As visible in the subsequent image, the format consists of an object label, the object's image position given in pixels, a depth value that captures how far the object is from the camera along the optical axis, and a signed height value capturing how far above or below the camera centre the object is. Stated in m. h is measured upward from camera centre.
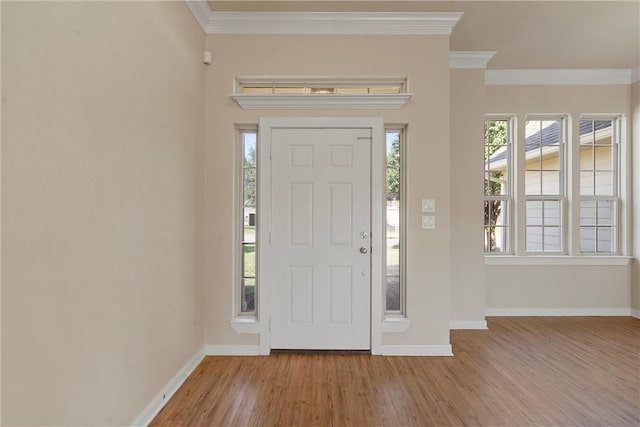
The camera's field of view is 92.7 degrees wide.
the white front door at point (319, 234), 2.90 -0.18
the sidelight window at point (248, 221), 3.03 -0.06
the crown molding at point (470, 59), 3.51 +1.83
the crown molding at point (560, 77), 3.98 +1.83
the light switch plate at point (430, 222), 2.92 -0.06
